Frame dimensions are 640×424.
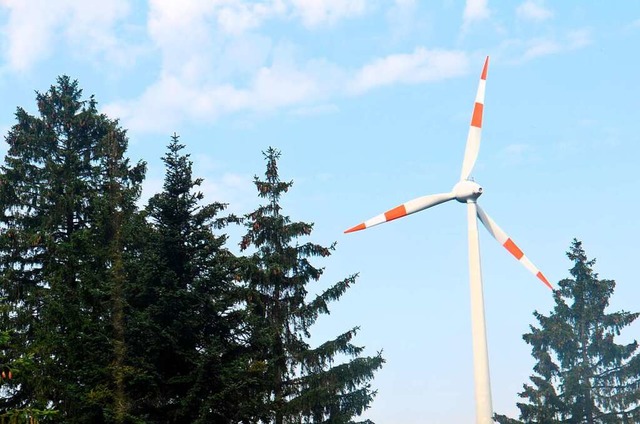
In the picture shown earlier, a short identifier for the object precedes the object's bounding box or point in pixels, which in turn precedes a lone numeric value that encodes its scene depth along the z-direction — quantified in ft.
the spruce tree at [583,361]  174.50
